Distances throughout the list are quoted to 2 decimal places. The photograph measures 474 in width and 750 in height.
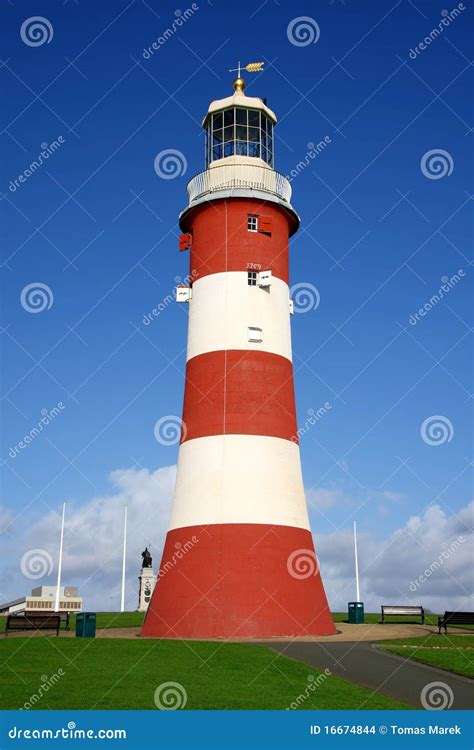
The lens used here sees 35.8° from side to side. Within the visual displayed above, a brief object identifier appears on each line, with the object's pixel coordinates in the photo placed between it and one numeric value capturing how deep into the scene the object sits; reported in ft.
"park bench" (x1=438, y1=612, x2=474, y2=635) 89.15
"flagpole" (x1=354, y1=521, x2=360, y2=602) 128.14
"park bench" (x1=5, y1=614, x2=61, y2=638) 83.51
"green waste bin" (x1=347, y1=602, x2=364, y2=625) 107.43
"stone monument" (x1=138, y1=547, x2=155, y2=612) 146.92
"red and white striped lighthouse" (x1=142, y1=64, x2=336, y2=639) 79.97
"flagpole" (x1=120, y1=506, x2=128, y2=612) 140.36
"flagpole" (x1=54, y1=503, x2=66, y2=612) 125.79
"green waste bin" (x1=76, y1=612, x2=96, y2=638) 77.61
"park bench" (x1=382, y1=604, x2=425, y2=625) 103.30
